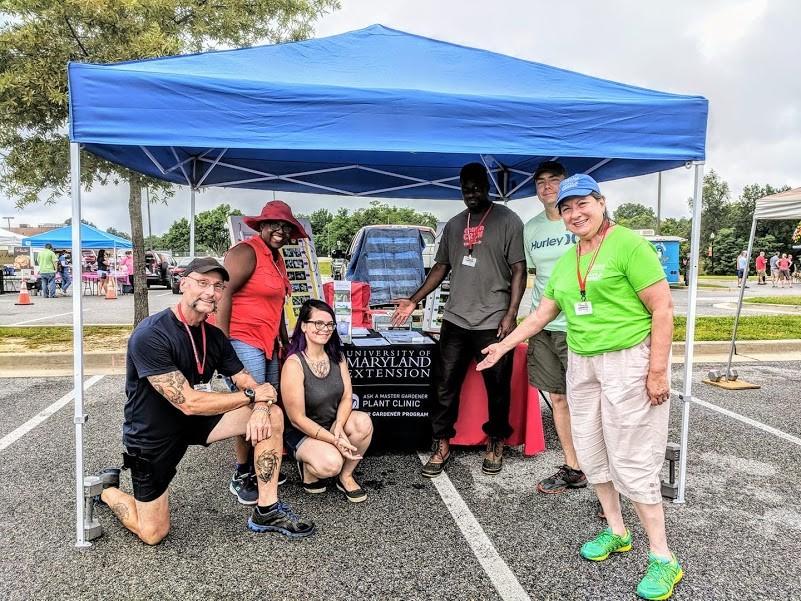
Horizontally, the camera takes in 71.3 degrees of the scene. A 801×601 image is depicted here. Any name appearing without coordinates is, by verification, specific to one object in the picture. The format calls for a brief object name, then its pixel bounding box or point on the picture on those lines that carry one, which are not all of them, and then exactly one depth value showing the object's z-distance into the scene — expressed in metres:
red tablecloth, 3.89
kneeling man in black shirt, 2.58
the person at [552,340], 3.24
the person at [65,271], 19.38
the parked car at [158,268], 21.77
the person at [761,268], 26.87
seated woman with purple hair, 3.12
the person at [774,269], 27.97
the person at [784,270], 26.76
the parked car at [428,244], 9.37
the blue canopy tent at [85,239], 18.31
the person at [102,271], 18.45
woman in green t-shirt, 2.25
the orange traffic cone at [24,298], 14.77
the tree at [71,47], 6.51
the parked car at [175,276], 20.00
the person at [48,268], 16.56
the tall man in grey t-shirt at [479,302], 3.48
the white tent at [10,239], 19.06
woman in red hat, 3.12
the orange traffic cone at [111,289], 16.98
